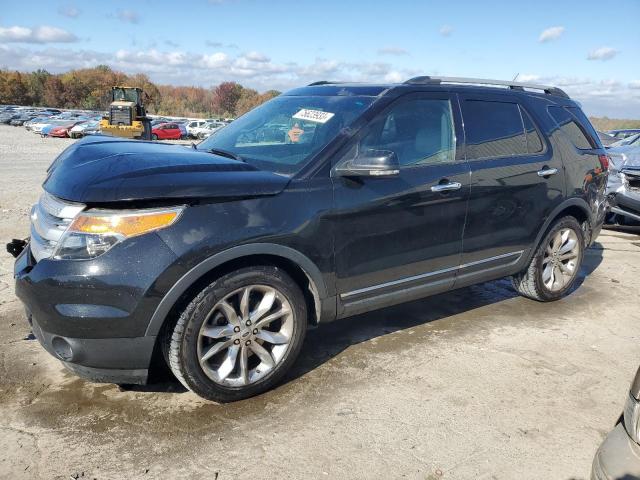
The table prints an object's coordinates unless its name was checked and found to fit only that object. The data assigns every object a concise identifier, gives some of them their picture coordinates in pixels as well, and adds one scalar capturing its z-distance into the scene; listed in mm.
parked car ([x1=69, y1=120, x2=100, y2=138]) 36750
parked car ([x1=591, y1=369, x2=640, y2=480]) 1884
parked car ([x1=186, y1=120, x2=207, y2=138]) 45125
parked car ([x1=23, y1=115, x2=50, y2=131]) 43906
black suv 2707
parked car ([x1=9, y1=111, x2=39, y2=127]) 52750
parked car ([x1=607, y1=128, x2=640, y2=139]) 16667
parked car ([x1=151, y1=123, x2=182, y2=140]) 40594
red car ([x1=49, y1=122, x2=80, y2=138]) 37500
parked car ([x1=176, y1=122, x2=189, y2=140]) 42719
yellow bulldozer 26697
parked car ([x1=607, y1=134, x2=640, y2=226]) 7902
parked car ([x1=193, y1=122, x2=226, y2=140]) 45262
